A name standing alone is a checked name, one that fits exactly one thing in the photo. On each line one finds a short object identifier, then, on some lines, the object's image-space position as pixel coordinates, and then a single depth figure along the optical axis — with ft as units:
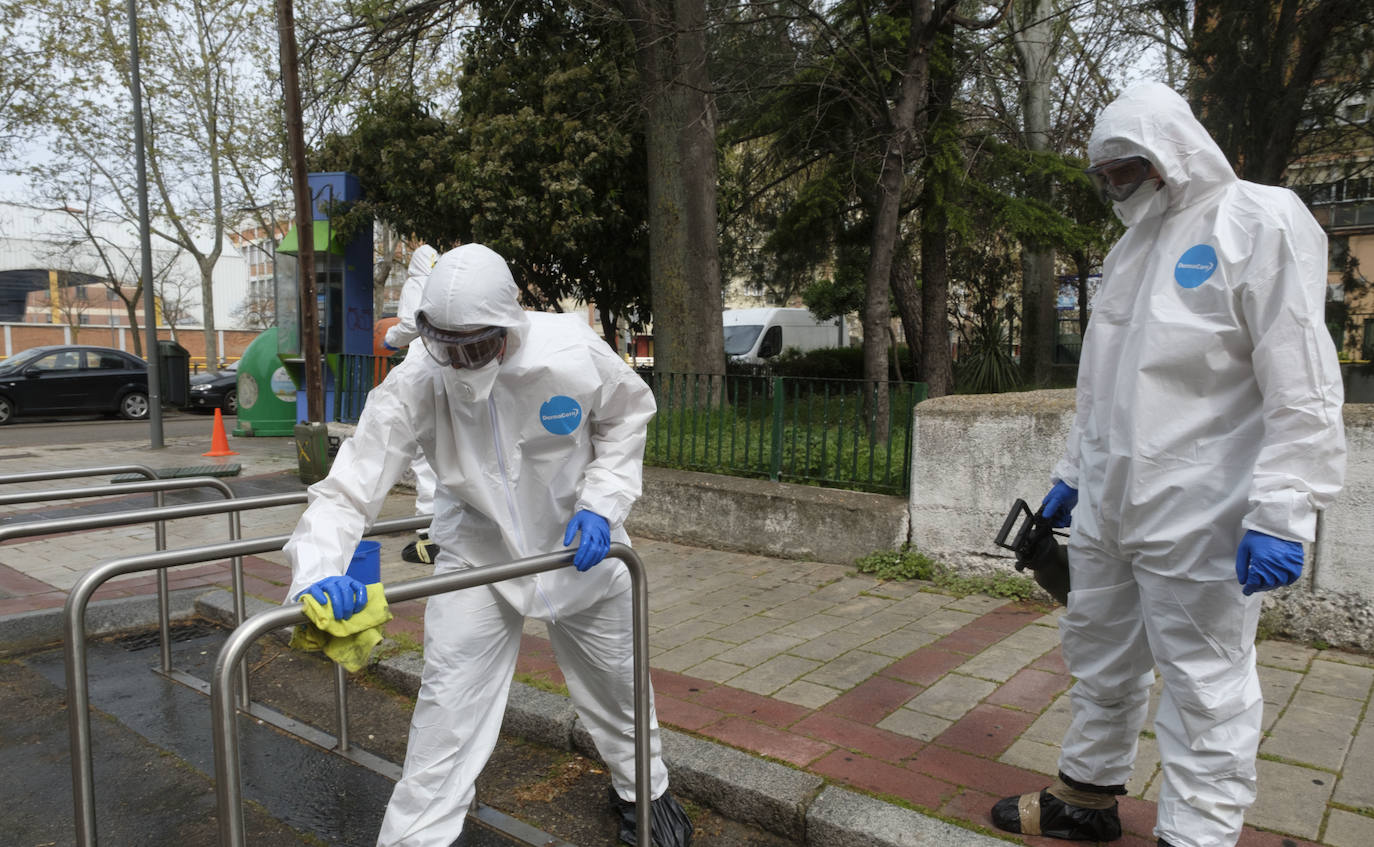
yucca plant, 41.75
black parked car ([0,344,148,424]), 58.39
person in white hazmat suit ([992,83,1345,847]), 7.17
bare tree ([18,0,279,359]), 63.46
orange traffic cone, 38.75
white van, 67.65
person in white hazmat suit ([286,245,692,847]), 8.07
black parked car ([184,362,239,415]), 67.26
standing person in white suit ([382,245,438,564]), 20.04
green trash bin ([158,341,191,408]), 58.70
